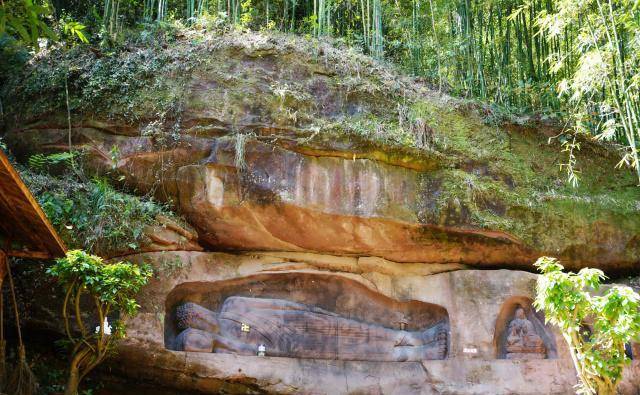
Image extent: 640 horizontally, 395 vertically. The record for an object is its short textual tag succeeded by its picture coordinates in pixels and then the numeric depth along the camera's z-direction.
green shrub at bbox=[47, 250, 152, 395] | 7.37
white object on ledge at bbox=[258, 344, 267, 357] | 9.67
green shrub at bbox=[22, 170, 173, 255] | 8.84
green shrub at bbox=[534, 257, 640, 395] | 7.08
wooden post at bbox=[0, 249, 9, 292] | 6.75
